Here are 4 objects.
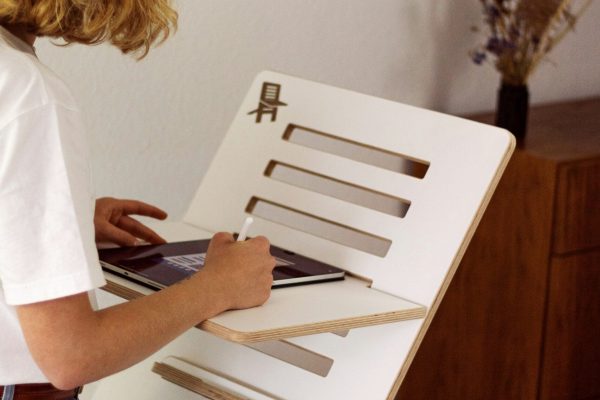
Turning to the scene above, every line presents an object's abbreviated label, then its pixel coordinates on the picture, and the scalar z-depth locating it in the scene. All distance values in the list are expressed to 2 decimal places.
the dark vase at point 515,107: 2.81
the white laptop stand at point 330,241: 1.51
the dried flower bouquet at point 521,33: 2.77
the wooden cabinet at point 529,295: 2.62
